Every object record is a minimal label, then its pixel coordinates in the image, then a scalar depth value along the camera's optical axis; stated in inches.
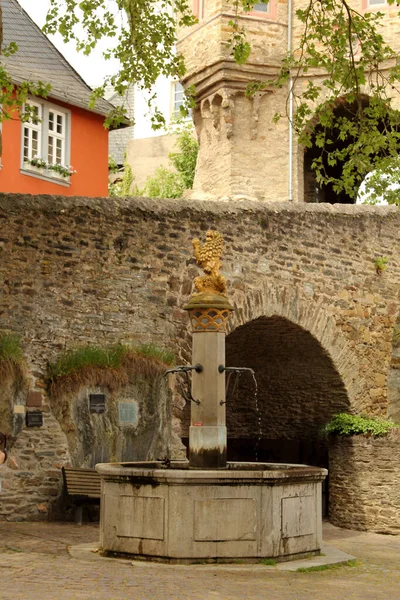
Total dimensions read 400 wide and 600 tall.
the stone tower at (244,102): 1003.3
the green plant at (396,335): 703.1
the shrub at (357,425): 642.2
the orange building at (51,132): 816.3
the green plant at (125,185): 1395.4
